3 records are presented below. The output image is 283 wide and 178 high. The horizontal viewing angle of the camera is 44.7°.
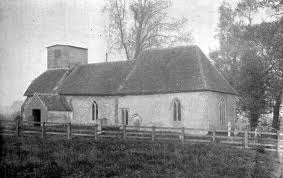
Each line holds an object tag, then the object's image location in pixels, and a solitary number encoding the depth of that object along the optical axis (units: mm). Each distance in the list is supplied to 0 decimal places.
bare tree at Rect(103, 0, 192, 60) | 43156
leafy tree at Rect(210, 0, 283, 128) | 32562
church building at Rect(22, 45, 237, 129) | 29078
